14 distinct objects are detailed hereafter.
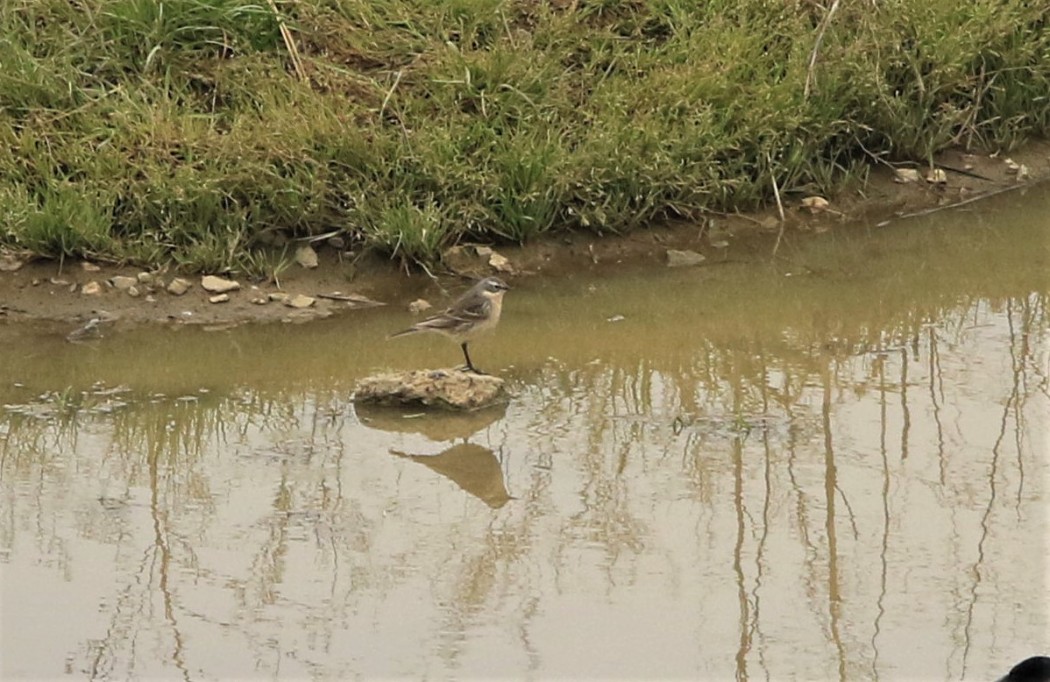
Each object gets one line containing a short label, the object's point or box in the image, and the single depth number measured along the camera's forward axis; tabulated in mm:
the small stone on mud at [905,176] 19469
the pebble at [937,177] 19547
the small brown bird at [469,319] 15355
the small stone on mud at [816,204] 18953
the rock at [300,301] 16828
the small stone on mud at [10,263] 16891
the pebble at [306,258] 17312
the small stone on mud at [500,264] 17562
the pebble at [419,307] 16766
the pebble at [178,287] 16828
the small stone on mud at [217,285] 16891
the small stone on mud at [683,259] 17875
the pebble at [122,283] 16828
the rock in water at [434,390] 14406
